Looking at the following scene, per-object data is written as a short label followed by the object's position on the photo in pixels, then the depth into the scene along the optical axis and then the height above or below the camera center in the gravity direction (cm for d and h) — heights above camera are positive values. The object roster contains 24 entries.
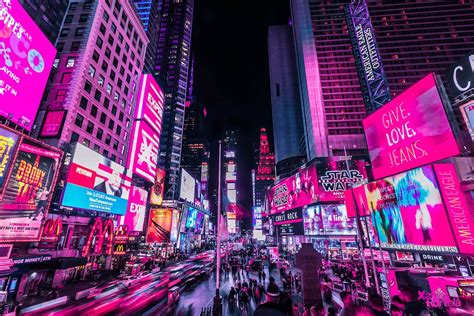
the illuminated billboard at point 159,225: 5038 +97
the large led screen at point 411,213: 1572 +118
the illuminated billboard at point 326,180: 4850 +1086
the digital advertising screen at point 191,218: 6756 +349
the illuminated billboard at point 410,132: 1456 +709
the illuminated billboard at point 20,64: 1780 +1433
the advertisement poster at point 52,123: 2673 +1289
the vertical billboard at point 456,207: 1417 +140
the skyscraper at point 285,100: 10694 +6754
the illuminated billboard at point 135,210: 3692 +329
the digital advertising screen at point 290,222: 5481 +168
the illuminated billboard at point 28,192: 1786 +321
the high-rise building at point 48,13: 4646 +4734
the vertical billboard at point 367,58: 2403 +1947
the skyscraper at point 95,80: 2917 +2287
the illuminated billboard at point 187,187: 6211 +1250
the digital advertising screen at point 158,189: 4909 +900
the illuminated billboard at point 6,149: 1644 +603
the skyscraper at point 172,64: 8484 +7419
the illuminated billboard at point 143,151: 3603 +1329
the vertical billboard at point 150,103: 3863 +2297
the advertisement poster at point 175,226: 5494 +80
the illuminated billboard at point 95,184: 2494 +575
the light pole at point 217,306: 1136 -393
